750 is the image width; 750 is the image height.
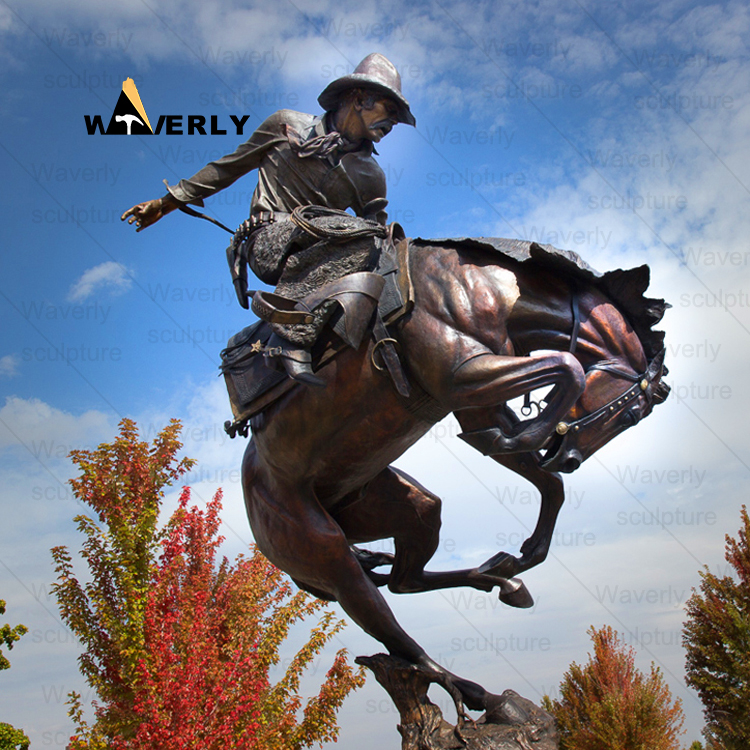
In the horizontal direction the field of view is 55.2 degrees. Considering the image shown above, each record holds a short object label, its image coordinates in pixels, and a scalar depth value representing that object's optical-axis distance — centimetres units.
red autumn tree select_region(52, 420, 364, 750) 1017
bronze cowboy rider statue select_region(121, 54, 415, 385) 426
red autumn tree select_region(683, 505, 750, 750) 1224
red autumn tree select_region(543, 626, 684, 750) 1346
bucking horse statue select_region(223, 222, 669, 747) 367
